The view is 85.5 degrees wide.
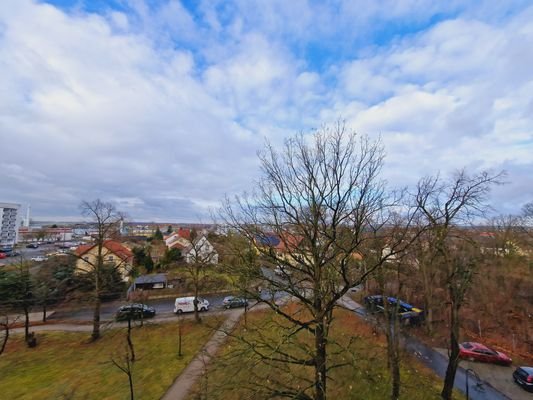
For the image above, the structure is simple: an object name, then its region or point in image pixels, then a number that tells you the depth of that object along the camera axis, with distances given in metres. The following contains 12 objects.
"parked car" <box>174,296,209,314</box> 25.48
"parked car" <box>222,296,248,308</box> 23.80
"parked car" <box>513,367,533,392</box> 14.37
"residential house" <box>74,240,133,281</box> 33.62
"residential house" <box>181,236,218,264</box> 21.69
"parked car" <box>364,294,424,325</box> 22.34
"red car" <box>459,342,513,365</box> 17.28
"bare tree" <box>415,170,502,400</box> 11.42
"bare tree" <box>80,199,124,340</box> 19.81
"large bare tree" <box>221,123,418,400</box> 6.96
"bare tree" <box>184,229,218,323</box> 21.52
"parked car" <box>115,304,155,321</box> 21.70
